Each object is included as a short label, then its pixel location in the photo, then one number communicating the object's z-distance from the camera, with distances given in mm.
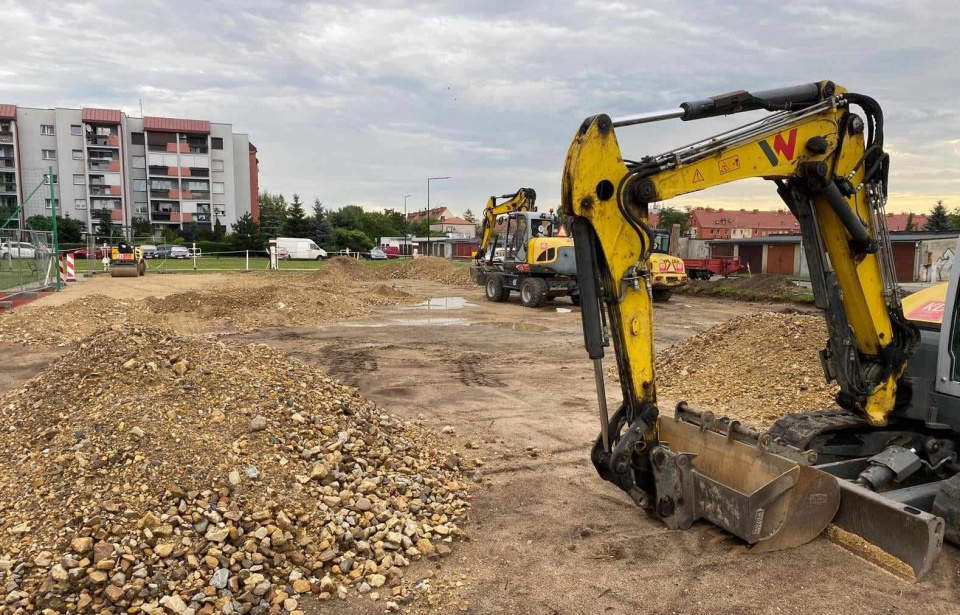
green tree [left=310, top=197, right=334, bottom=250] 60594
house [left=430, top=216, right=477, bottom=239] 112625
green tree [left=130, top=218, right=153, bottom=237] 60719
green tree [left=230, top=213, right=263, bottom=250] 53812
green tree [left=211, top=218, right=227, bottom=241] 61438
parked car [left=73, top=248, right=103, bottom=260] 35322
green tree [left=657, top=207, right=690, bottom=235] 91756
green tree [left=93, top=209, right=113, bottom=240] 57156
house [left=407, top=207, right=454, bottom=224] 131262
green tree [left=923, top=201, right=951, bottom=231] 56288
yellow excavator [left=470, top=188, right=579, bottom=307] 19609
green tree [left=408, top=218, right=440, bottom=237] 97125
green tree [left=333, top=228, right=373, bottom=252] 61969
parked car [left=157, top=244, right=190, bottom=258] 46875
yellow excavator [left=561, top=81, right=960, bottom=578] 4086
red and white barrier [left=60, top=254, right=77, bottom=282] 25772
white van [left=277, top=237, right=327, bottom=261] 50753
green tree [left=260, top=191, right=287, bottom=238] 60500
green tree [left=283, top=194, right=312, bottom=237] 59625
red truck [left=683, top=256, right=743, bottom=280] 30688
